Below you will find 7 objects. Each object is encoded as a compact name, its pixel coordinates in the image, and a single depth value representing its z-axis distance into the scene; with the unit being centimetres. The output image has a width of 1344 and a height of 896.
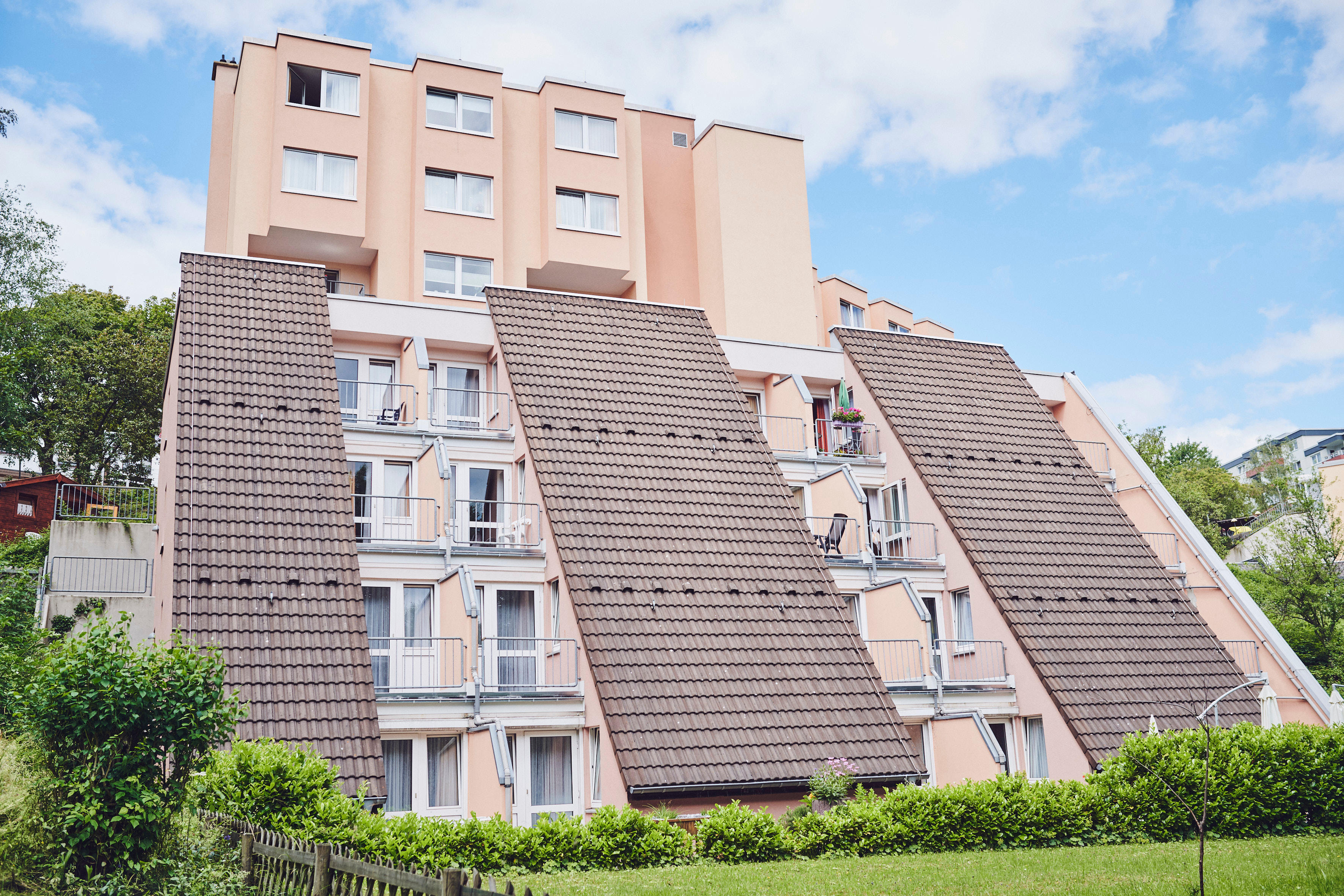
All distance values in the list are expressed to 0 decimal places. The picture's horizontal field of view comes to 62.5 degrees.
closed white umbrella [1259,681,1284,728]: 1925
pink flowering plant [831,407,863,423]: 2805
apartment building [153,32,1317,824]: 1925
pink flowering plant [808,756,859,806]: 1822
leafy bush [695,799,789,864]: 1538
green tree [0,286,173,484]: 4388
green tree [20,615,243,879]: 970
